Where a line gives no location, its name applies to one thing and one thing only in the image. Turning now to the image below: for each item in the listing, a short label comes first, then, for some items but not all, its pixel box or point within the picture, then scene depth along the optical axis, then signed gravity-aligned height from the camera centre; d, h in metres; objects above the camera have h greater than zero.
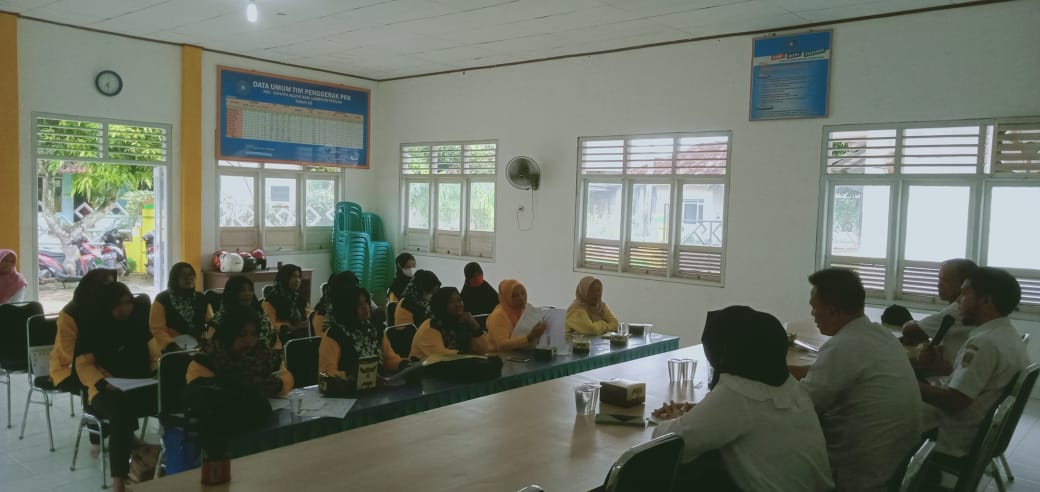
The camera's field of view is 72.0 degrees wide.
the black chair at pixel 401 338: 4.73 -0.88
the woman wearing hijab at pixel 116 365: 3.75 -0.97
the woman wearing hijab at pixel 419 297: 5.46 -0.70
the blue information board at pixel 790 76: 6.57 +1.34
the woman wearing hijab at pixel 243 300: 4.76 -0.70
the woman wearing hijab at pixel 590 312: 5.32 -0.78
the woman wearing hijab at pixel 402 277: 6.79 -0.70
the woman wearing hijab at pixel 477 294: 6.22 -0.75
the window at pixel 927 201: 5.79 +0.19
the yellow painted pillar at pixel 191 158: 8.44 +0.49
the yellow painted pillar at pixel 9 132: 7.00 +0.60
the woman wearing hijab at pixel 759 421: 2.21 -0.63
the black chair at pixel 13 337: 4.98 -1.01
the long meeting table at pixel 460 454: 2.32 -0.89
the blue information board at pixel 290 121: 8.92 +1.08
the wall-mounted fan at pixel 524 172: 8.66 +0.45
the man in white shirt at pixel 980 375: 3.11 -0.65
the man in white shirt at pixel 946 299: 4.47 -0.49
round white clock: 7.78 +1.24
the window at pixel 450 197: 9.50 +0.13
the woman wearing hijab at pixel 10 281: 6.23 -0.78
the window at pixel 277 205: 9.12 -0.05
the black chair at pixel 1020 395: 2.98 -0.70
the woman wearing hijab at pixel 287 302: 5.75 -0.82
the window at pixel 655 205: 7.44 +0.10
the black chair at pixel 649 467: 2.02 -0.74
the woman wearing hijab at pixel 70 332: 4.11 -0.79
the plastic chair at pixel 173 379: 3.77 -0.96
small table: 8.57 -0.96
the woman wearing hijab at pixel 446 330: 4.42 -0.77
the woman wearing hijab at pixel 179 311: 5.03 -0.81
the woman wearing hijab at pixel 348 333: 3.91 -0.73
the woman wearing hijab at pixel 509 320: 4.56 -0.76
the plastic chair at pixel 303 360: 4.09 -0.91
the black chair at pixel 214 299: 5.80 -0.82
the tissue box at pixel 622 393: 3.24 -0.82
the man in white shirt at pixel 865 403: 2.58 -0.66
